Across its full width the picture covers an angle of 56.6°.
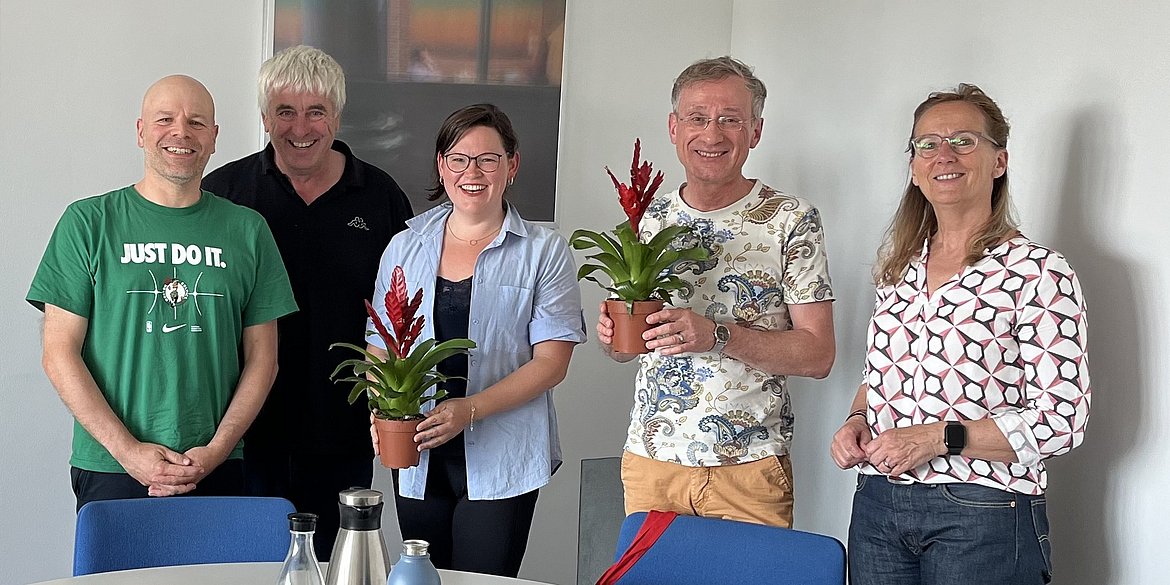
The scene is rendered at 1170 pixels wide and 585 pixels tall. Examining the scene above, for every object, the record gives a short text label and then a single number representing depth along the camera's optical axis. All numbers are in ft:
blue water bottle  5.14
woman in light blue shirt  8.78
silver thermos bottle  5.15
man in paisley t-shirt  8.57
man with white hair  10.00
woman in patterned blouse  7.08
